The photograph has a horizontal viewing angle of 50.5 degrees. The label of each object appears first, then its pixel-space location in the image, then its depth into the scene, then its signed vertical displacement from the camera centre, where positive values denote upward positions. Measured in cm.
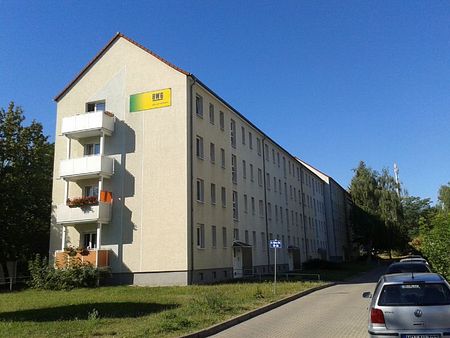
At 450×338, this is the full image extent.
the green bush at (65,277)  2578 -45
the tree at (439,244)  1794 +63
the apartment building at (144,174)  2719 +558
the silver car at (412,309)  775 -78
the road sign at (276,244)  2078 +87
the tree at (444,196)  6498 +891
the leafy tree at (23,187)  3356 +596
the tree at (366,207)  6706 +777
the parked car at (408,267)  1684 -22
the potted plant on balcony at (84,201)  2773 +386
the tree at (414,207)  8894 +1010
